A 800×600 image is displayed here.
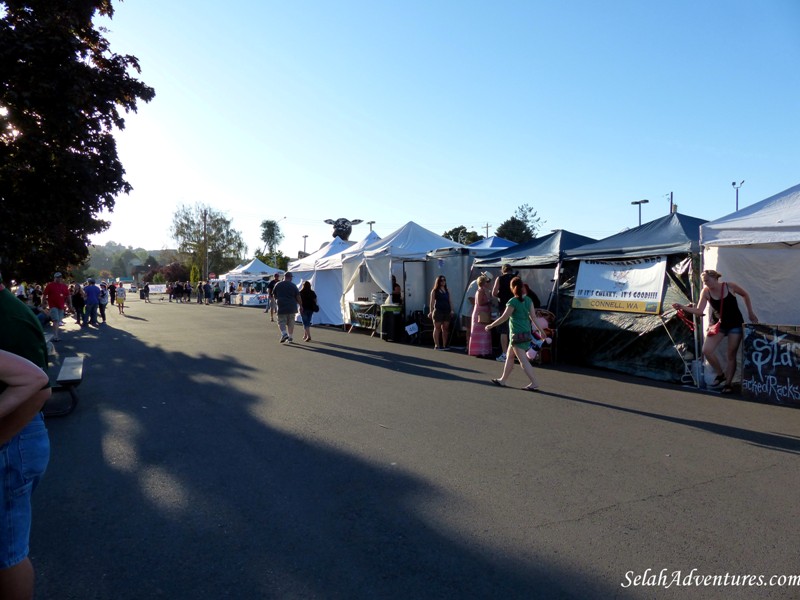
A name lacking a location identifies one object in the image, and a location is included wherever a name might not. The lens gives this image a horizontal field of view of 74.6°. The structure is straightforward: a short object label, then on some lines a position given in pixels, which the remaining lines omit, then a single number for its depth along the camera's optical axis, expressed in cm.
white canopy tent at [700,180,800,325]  789
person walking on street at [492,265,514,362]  1157
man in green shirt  208
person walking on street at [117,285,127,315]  2952
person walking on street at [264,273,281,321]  2317
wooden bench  671
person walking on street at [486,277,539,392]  795
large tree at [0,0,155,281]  975
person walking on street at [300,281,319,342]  1498
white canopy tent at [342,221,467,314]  1549
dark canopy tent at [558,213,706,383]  898
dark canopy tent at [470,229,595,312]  1157
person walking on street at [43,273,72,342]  1517
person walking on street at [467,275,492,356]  1169
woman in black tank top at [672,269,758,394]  791
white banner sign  948
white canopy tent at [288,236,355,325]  2061
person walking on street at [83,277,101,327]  2134
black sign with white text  723
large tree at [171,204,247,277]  7494
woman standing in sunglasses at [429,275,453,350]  1299
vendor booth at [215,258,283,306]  3894
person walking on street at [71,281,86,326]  2181
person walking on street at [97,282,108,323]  2319
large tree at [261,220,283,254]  9838
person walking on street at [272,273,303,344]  1423
